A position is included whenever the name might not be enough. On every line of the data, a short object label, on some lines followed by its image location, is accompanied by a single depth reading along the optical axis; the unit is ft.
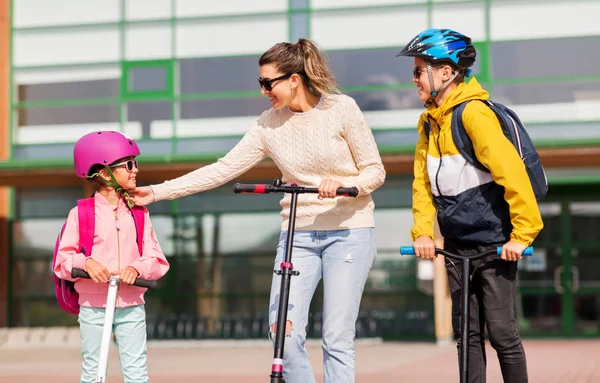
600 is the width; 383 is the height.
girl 26.40
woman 25.90
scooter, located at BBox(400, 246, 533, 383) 23.86
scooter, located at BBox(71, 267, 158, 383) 24.02
